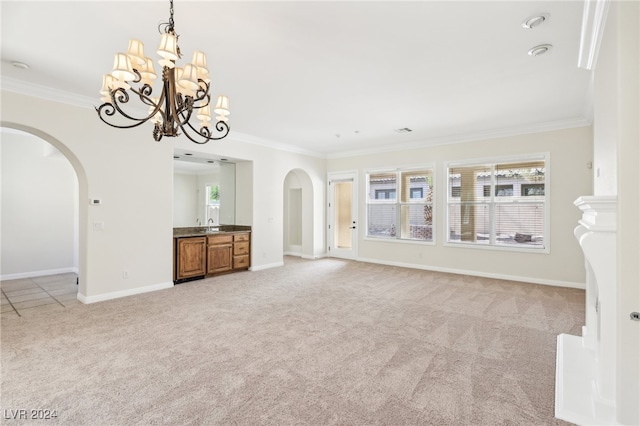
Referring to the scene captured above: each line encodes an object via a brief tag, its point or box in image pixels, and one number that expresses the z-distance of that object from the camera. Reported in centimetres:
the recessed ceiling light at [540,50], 295
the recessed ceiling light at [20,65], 335
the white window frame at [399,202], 676
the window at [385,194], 754
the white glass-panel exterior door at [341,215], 825
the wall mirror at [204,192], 687
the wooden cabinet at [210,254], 560
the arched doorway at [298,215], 846
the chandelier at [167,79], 219
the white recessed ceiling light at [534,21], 249
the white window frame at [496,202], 549
